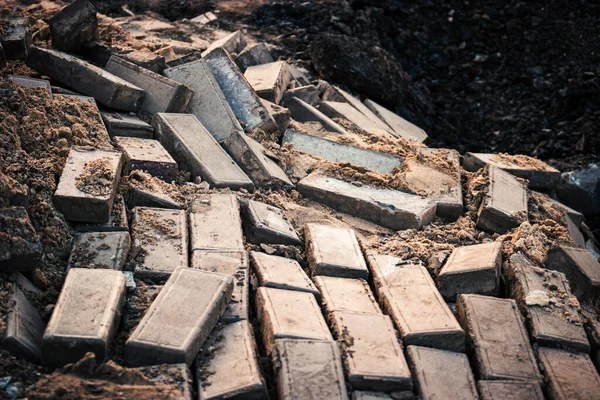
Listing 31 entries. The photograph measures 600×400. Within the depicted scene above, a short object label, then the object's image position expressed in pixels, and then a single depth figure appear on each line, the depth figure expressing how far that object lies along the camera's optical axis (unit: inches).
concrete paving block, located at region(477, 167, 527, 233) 183.6
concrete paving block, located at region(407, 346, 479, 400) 123.7
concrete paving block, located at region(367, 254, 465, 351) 134.2
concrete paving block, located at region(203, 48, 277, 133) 214.5
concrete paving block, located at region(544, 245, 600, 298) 164.2
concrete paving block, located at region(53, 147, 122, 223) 144.9
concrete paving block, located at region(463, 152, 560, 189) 225.6
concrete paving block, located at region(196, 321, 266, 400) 112.0
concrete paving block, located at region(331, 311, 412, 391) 120.6
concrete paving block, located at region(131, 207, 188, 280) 140.6
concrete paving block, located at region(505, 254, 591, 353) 141.6
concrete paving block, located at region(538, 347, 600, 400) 129.3
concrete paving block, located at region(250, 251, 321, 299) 143.1
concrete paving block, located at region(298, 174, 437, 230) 182.5
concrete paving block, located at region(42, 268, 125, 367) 112.1
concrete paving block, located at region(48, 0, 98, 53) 213.5
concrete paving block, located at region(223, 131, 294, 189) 187.8
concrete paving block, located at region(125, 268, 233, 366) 114.3
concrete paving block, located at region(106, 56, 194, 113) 204.7
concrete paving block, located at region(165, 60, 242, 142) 205.9
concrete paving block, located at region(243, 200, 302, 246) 163.2
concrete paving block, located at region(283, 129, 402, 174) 208.5
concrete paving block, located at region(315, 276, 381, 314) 141.3
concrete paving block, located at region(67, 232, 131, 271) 138.2
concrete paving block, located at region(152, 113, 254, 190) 181.9
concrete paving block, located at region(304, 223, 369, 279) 153.8
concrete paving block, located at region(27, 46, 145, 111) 199.5
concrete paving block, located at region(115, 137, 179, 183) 175.6
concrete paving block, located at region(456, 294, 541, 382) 131.6
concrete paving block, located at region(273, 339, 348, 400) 115.7
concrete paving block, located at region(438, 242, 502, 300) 153.5
